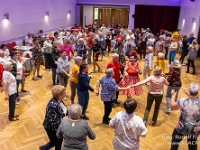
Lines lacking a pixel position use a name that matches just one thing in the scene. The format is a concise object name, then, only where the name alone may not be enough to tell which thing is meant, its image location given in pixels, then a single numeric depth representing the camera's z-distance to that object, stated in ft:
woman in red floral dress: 16.78
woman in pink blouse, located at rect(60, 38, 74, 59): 22.81
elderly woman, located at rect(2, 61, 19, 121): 13.50
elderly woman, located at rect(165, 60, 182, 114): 15.71
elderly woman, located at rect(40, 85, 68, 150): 9.67
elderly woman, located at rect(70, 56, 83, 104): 15.51
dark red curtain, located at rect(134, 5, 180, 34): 52.90
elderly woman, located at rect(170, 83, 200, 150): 9.36
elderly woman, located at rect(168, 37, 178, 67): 28.22
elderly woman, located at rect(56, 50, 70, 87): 17.69
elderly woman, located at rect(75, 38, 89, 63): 23.61
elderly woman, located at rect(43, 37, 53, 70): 24.39
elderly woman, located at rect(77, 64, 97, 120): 13.65
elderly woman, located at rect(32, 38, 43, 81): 22.71
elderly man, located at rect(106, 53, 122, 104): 16.29
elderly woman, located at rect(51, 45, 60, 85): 19.84
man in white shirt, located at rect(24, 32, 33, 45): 31.89
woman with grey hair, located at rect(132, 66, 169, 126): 13.69
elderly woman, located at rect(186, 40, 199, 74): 27.04
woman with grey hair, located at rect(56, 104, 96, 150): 7.75
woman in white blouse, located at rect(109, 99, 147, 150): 8.36
